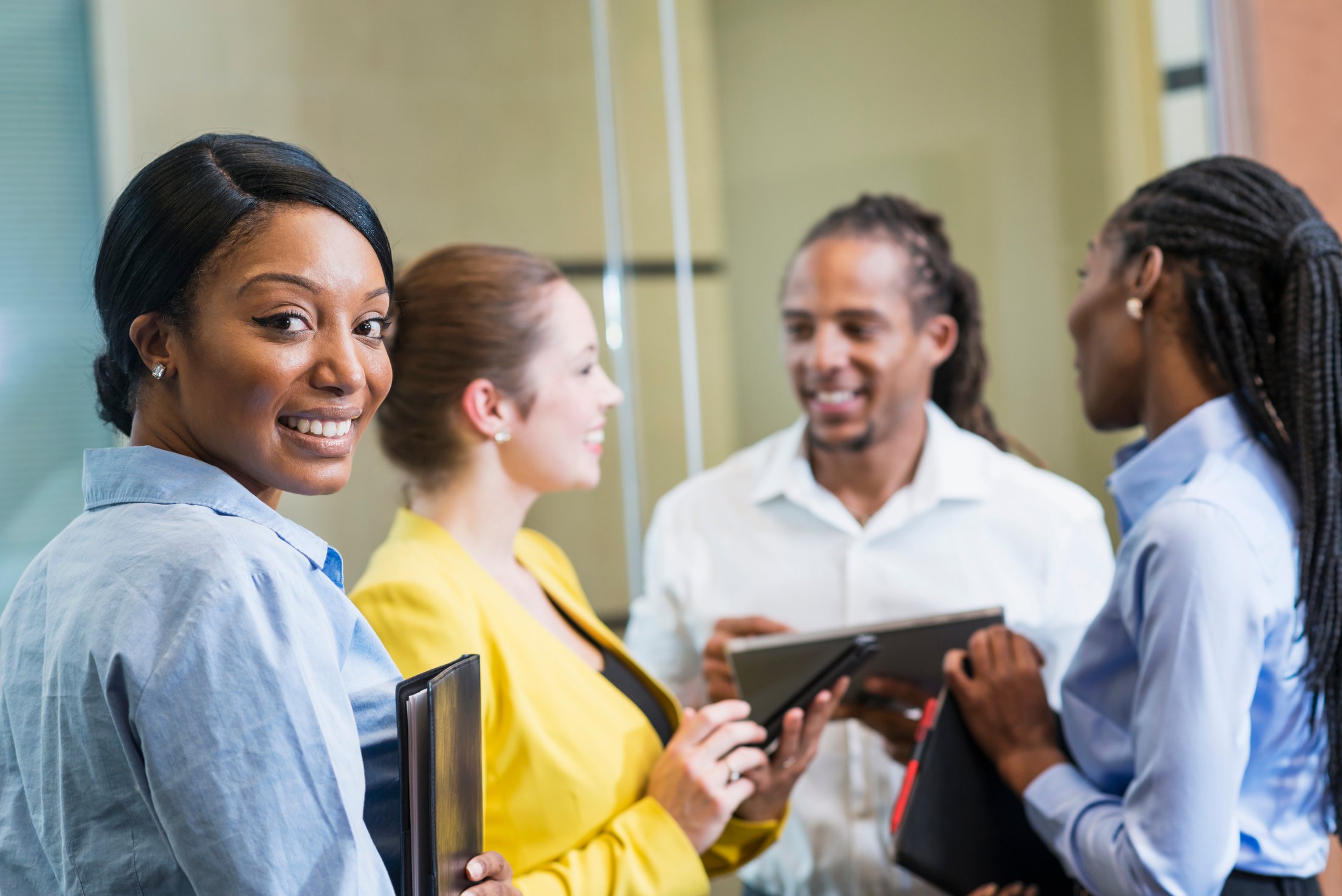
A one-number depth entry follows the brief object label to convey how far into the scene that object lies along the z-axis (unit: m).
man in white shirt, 1.93
